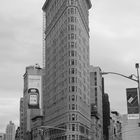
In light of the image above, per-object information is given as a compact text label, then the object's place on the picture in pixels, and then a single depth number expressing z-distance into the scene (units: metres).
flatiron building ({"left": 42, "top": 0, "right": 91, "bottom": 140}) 128.51
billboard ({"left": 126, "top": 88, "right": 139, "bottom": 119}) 30.02
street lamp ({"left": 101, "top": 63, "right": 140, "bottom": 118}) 28.36
